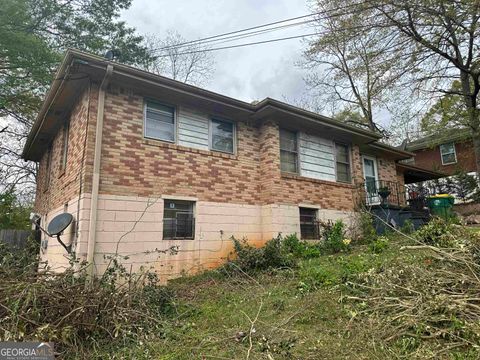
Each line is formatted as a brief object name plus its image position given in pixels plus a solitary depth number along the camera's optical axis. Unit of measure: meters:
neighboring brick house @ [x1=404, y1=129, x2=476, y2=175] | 22.44
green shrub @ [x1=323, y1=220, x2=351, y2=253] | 9.39
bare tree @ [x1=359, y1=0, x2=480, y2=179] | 12.43
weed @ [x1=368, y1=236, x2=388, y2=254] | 7.90
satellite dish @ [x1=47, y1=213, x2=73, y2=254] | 6.63
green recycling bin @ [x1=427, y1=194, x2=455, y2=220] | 14.23
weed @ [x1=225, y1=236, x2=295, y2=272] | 7.41
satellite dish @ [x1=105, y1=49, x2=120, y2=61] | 7.92
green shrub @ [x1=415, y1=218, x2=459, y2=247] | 5.87
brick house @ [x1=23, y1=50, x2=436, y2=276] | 7.01
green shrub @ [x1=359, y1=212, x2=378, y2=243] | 10.82
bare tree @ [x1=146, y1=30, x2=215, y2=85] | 24.00
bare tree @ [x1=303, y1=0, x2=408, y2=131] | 13.92
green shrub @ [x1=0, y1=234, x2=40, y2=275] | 4.90
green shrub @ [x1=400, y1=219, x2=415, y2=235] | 10.55
